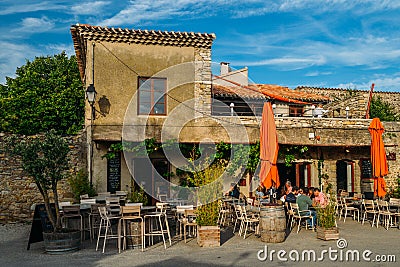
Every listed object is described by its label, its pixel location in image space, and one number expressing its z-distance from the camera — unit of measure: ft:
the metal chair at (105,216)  28.58
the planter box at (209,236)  29.25
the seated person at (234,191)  45.55
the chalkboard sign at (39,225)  29.94
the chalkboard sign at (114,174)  45.98
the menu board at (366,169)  54.95
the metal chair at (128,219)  28.63
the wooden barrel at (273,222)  30.01
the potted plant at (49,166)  27.58
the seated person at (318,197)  37.90
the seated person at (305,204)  35.32
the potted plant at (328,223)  30.42
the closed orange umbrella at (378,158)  37.42
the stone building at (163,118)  45.37
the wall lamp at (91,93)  42.29
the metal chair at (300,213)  34.68
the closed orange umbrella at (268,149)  33.71
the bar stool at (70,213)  31.78
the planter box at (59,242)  27.81
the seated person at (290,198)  36.86
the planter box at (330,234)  30.45
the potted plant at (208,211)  29.30
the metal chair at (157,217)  29.48
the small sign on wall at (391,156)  55.98
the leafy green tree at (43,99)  78.54
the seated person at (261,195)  40.02
